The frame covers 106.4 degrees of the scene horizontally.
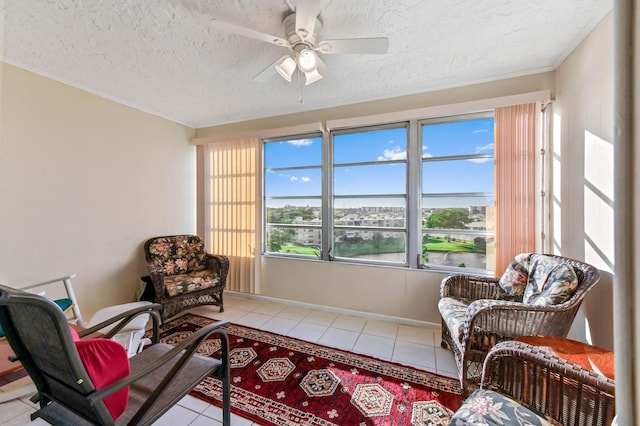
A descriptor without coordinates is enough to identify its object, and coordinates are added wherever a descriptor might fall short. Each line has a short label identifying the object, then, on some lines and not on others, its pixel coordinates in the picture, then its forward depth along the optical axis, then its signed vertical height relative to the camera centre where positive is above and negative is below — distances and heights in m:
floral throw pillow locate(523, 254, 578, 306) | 1.56 -0.49
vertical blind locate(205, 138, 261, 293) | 3.36 +0.05
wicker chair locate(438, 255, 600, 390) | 1.50 -0.71
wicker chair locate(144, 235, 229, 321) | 2.59 -0.78
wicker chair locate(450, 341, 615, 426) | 0.96 -0.82
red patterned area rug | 1.51 -1.29
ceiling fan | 1.40 +1.11
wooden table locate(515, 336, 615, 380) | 1.08 -0.71
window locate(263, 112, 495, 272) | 2.51 +0.21
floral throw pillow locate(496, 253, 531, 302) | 1.94 -0.56
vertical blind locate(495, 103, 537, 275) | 2.24 +0.30
